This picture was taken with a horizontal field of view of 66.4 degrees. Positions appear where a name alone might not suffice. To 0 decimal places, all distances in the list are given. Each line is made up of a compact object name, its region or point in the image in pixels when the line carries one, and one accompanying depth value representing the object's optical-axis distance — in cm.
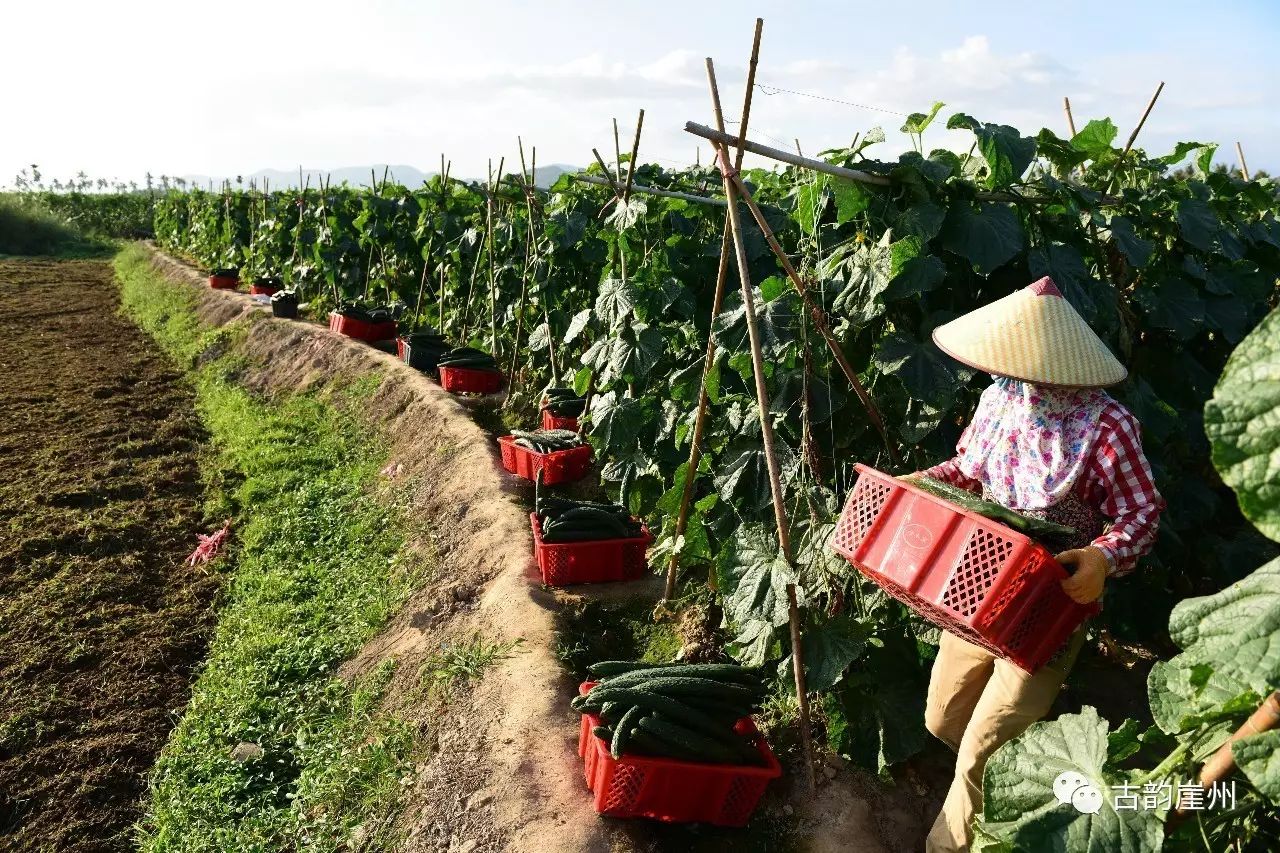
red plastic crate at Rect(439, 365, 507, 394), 959
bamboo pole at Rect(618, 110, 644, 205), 579
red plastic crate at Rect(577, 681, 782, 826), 354
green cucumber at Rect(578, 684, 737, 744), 358
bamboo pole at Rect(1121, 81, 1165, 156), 425
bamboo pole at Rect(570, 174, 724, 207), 506
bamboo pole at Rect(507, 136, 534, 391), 898
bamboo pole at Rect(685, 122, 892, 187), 350
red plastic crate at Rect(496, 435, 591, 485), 689
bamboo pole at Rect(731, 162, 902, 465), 367
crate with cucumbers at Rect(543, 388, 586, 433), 779
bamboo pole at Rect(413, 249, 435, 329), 1231
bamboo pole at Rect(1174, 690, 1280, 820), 171
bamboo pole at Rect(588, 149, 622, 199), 601
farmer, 270
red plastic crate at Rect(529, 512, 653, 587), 562
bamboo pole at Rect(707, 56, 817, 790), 371
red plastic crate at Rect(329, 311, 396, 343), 1246
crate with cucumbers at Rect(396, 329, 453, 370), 1074
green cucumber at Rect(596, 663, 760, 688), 384
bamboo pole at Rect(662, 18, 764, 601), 444
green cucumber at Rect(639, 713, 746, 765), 350
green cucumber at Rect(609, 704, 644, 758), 348
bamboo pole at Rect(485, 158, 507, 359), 990
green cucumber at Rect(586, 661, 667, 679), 405
